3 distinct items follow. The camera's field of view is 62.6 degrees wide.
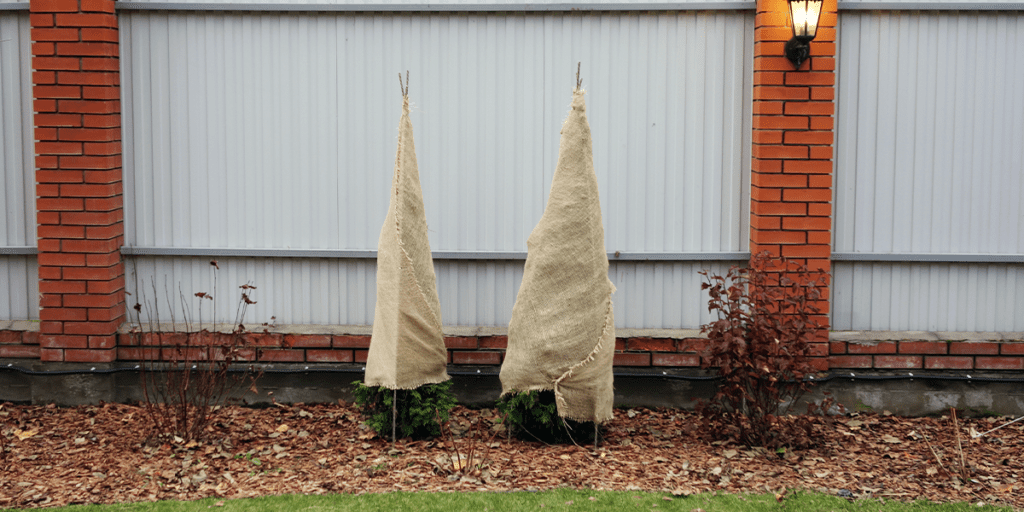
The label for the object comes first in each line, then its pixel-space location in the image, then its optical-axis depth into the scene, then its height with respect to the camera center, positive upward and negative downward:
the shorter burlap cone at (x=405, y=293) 4.70 -0.40
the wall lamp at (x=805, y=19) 5.05 +1.23
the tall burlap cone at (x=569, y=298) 4.59 -0.42
